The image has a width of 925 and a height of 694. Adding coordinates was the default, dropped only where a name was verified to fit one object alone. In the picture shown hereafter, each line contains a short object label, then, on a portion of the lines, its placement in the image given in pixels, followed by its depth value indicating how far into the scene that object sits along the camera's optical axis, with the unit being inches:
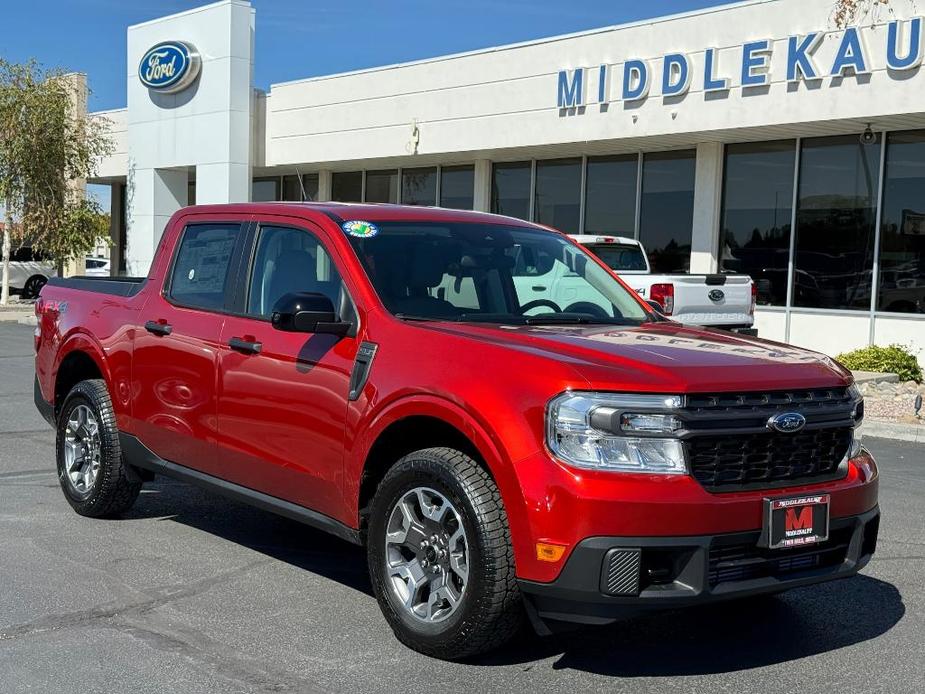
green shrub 644.7
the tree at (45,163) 1179.9
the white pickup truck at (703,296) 578.6
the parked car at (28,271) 1427.2
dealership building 668.7
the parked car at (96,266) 1683.4
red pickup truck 163.8
